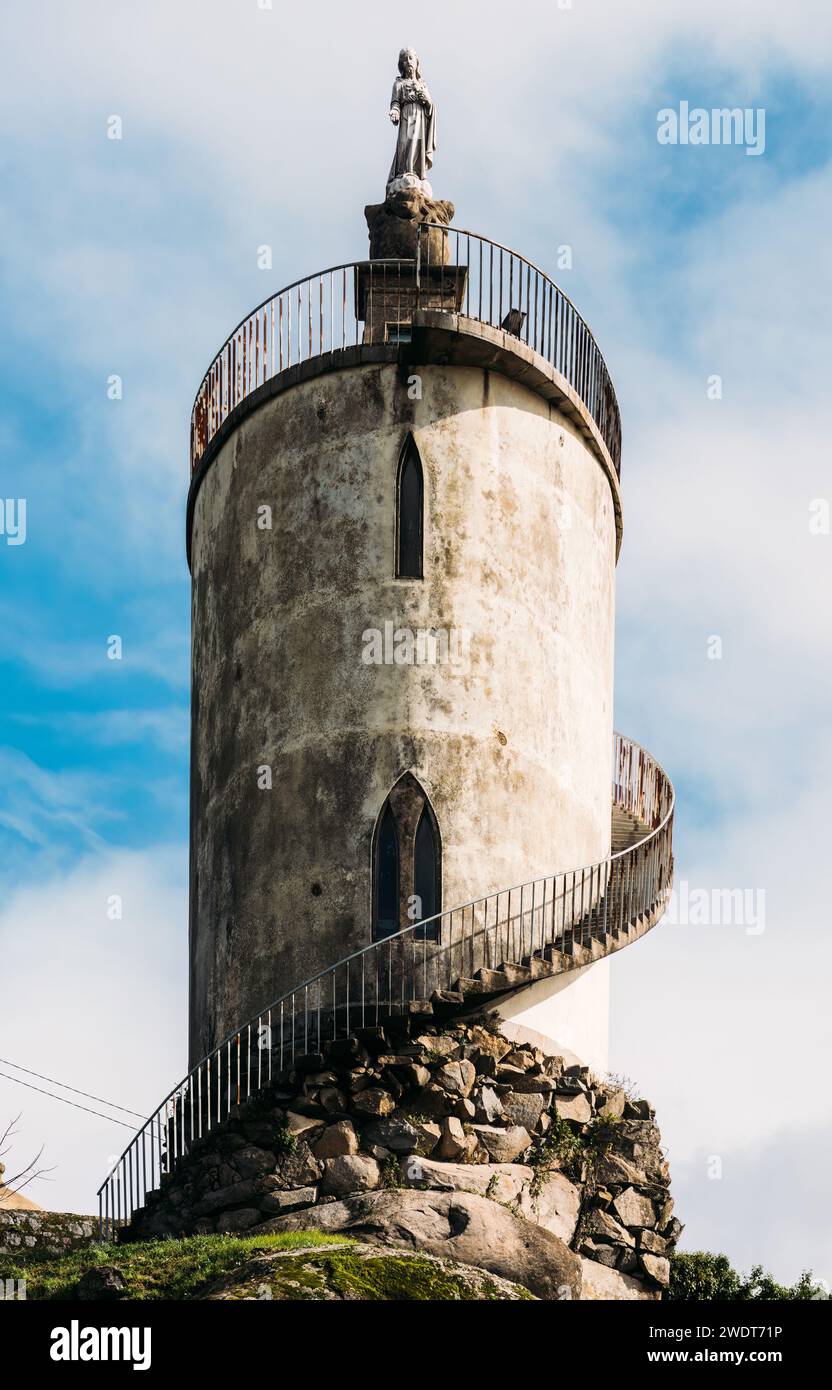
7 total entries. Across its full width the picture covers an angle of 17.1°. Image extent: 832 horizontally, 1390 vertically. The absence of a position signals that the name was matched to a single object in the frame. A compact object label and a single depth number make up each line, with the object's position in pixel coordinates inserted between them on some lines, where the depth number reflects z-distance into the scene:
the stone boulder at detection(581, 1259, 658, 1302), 32.06
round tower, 34.69
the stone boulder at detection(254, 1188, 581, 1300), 29.70
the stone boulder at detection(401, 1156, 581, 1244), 31.66
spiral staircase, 33.47
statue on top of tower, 39.81
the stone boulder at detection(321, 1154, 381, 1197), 31.62
